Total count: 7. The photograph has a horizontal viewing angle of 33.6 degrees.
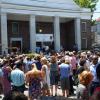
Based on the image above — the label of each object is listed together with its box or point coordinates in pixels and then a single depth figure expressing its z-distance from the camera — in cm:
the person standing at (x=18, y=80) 500
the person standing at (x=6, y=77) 569
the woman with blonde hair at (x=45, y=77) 607
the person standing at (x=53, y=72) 654
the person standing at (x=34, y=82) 510
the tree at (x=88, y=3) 2882
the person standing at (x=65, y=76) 633
